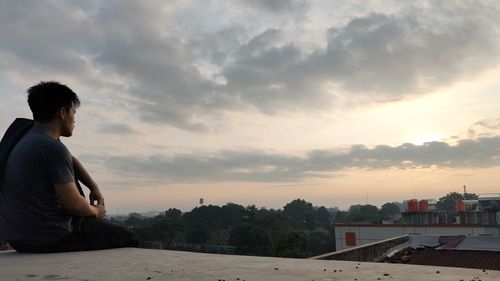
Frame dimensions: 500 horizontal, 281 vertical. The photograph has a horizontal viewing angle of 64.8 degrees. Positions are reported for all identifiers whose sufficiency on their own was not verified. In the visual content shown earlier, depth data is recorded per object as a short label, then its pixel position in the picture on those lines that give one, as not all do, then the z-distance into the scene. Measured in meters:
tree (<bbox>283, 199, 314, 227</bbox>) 141.62
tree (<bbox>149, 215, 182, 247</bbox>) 84.81
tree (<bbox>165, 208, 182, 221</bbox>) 122.06
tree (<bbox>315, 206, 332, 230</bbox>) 140.82
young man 3.22
